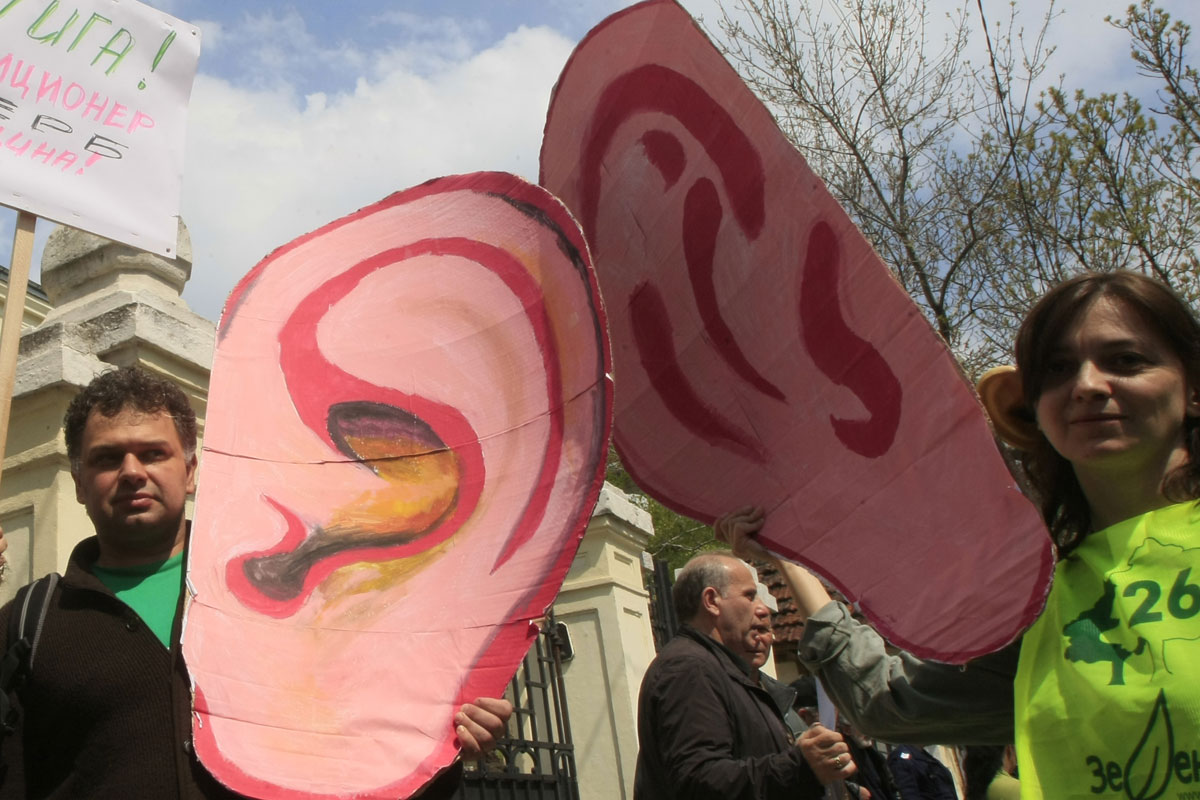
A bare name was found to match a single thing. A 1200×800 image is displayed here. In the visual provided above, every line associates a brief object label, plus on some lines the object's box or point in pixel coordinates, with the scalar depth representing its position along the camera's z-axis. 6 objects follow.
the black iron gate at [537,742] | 4.81
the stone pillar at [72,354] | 3.47
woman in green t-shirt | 1.34
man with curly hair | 1.85
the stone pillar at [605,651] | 5.36
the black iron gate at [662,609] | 6.49
